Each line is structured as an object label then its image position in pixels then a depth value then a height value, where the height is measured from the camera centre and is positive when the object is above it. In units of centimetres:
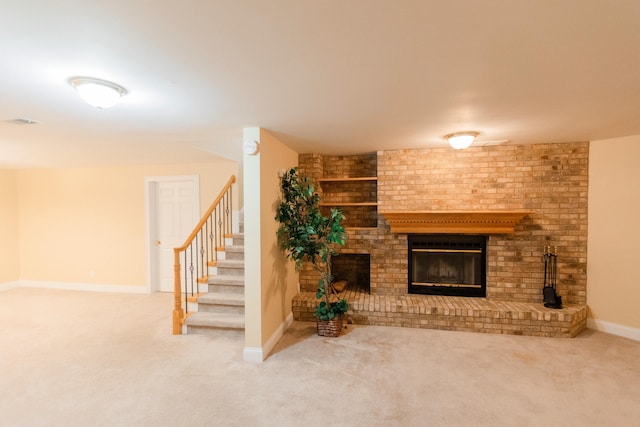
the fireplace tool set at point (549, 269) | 365 -81
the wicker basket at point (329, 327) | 342 -141
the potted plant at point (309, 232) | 337 -30
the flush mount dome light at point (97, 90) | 177 +71
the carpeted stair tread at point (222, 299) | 368 -117
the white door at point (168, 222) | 519 -28
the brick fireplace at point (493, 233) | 361 -35
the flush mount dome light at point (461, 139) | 306 +70
